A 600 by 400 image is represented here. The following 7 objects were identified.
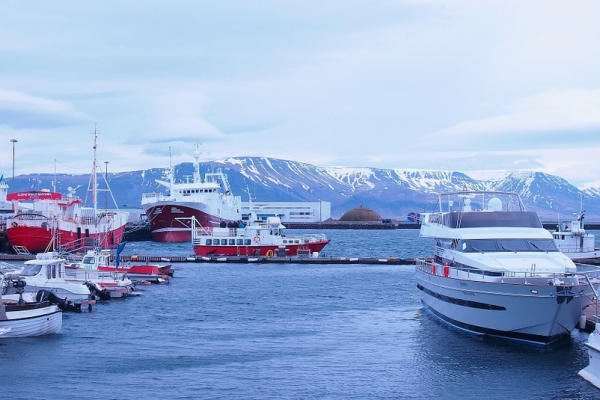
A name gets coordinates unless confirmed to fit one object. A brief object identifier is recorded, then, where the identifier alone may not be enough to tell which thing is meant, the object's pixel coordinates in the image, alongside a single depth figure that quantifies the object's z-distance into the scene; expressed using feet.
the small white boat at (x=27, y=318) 111.55
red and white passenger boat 280.72
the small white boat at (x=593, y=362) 84.58
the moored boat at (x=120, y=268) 173.04
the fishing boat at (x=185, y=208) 386.52
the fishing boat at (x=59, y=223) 280.10
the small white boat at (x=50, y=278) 141.57
